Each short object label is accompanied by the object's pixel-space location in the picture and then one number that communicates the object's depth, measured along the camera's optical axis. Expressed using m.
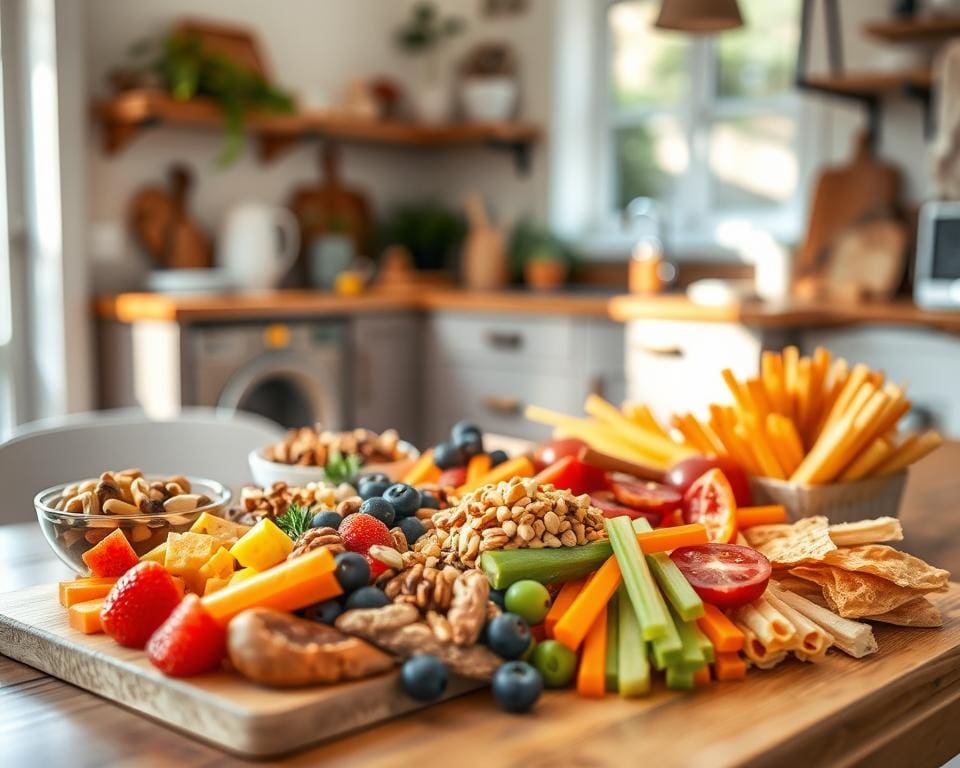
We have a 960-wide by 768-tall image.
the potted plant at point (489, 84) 5.06
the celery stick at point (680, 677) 0.85
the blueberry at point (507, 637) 0.83
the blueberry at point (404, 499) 1.04
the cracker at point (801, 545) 1.04
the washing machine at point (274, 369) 3.81
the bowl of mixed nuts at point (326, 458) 1.33
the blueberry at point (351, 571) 0.85
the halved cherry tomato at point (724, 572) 0.91
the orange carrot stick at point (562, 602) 0.88
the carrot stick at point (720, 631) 0.88
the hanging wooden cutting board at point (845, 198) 4.03
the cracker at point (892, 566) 1.00
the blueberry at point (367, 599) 0.84
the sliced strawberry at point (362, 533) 0.93
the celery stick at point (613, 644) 0.85
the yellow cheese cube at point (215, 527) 1.00
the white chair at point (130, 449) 1.74
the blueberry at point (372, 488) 1.12
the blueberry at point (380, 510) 1.01
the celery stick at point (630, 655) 0.83
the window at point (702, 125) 4.46
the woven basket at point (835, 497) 1.27
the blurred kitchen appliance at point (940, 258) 3.47
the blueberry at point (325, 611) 0.85
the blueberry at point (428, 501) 1.11
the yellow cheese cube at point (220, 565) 0.93
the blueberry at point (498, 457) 1.37
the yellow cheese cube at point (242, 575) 0.90
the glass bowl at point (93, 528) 1.01
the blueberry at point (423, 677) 0.80
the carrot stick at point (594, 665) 0.84
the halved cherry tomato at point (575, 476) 1.23
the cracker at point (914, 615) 1.01
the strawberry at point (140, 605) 0.87
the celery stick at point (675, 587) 0.87
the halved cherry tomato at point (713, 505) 1.14
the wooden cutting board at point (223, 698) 0.75
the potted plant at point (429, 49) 5.20
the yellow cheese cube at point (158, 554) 0.96
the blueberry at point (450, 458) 1.38
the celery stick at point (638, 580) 0.86
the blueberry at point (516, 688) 0.80
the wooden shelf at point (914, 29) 3.65
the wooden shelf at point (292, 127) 4.12
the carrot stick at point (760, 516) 1.21
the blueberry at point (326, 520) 0.98
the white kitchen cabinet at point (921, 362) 3.22
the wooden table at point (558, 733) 0.75
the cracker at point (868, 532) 1.08
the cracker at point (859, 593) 0.98
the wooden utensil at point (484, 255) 4.95
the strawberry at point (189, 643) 0.81
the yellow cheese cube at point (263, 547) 0.91
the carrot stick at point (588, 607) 0.87
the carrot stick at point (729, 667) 0.87
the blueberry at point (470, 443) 1.38
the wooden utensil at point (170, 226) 4.44
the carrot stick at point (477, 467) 1.32
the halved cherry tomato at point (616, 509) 1.14
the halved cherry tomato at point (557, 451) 1.33
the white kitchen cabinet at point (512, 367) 4.02
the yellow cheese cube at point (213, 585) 0.90
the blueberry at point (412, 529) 0.99
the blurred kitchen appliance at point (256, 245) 4.46
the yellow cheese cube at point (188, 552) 0.93
